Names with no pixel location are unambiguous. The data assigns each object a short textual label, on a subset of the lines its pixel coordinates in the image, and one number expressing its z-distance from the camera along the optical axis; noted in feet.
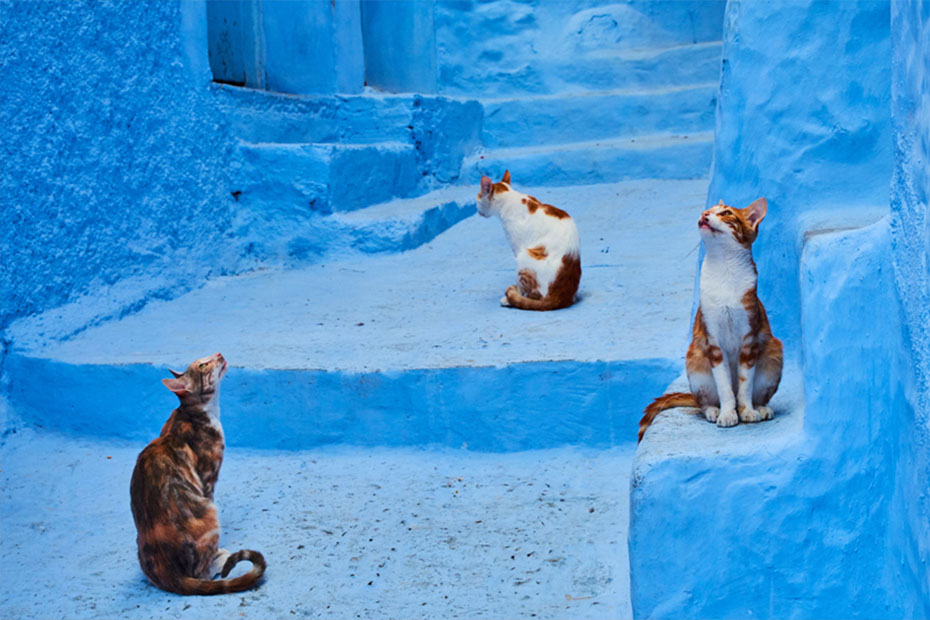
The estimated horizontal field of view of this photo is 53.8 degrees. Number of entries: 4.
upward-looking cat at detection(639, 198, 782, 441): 7.38
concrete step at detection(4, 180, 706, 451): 11.80
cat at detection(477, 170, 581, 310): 14.64
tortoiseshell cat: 8.80
